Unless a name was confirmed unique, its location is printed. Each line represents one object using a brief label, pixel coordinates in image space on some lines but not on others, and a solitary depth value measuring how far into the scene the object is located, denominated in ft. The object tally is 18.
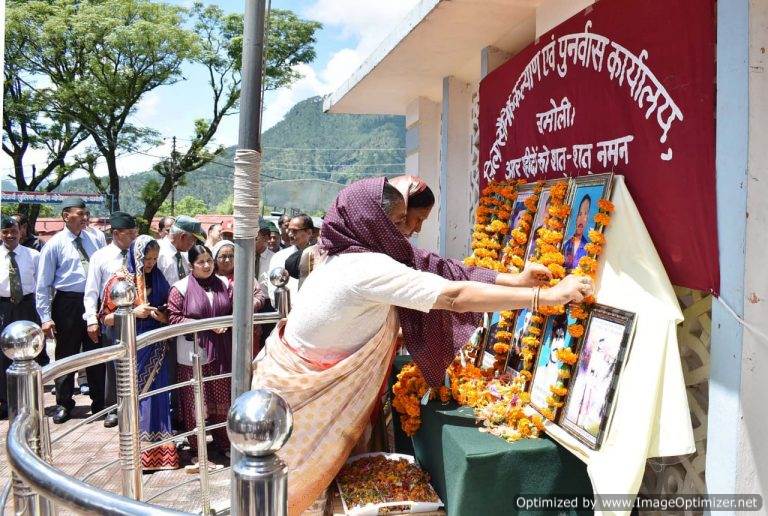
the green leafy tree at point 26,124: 61.05
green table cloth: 7.29
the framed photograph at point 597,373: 7.27
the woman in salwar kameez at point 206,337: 14.87
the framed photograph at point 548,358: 8.51
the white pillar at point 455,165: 17.26
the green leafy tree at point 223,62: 73.41
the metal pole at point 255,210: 6.15
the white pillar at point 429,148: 20.66
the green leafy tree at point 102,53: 62.23
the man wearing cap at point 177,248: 17.70
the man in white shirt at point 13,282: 18.40
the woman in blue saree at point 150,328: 14.75
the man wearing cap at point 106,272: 16.78
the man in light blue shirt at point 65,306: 17.99
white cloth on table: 6.79
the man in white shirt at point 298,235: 18.97
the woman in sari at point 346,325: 7.34
